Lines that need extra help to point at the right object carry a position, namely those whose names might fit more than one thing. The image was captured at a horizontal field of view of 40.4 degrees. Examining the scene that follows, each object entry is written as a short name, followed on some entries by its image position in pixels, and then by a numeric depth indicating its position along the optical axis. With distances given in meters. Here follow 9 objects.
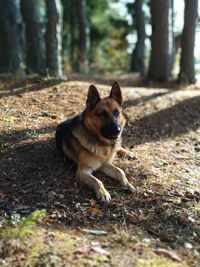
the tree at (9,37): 7.04
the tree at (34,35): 7.25
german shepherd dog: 3.69
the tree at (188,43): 6.97
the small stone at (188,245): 2.87
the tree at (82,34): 11.94
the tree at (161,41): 7.27
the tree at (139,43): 11.67
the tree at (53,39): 6.70
